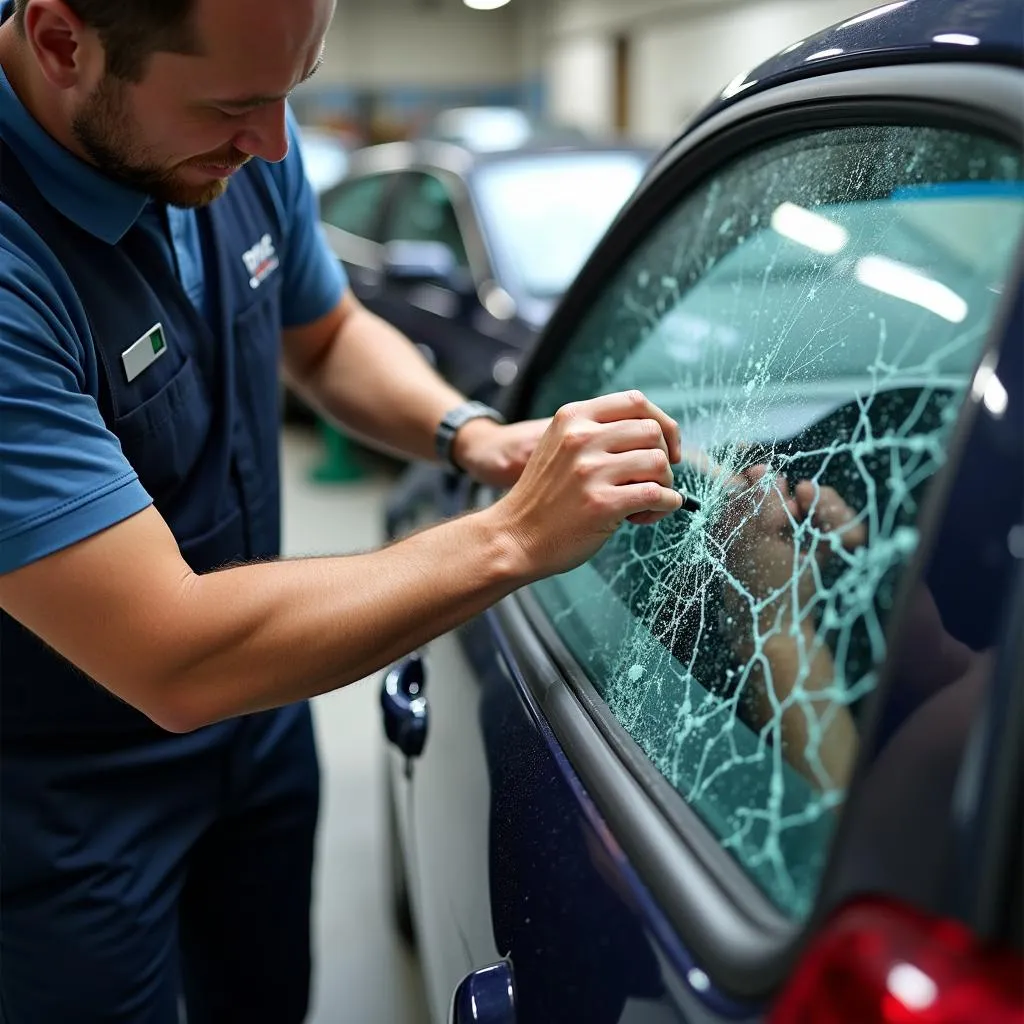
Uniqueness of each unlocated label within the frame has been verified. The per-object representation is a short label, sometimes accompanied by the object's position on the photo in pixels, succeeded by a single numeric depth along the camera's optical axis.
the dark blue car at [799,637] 0.58
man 0.99
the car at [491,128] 10.09
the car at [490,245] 3.49
